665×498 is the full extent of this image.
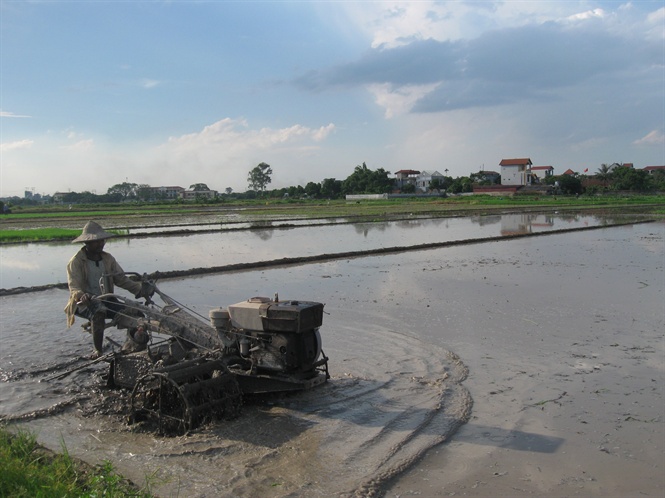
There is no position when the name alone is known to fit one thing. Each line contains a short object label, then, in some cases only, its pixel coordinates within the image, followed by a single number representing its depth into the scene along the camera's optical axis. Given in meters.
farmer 5.54
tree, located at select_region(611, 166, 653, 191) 76.50
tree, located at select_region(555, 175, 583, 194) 76.88
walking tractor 4.71
